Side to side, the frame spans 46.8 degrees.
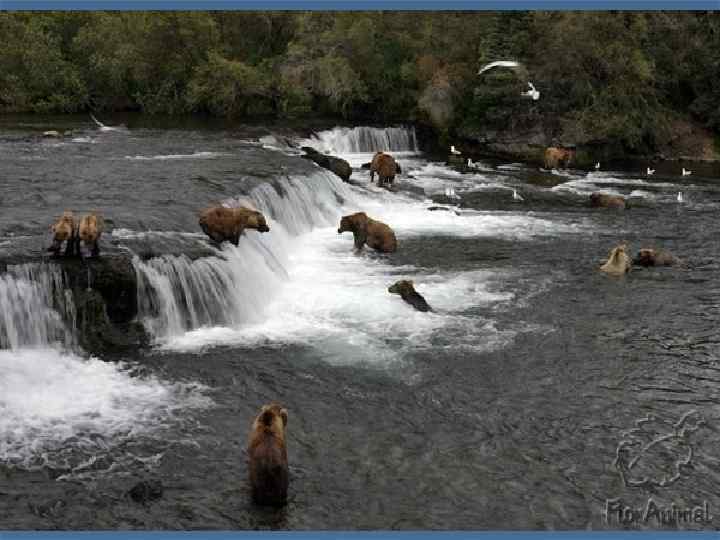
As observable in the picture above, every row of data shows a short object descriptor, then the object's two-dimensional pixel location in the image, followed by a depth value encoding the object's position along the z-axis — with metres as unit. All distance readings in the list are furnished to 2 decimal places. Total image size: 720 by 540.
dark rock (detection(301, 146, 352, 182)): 26.89
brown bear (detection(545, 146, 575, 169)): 33.66
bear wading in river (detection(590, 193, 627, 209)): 25.30
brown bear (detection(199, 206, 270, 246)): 15.59
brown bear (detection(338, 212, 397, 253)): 18.86
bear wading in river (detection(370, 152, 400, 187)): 26.86
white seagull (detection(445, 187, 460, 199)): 26.33
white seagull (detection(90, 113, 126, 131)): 34.75
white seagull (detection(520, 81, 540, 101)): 34.03
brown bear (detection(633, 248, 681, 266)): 18.11
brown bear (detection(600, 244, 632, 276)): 17.41
